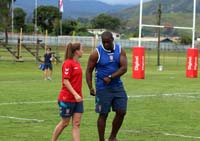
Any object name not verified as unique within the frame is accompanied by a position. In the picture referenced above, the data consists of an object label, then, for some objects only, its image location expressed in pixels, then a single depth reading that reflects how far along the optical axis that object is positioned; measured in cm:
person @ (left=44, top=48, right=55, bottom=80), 3241
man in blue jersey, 1119
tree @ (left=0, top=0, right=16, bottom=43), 8112
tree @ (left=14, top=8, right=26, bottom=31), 12086
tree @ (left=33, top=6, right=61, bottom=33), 11975
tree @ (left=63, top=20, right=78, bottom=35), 11781
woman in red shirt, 1039
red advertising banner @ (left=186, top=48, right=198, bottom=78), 3519
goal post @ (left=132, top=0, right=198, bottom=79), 3334
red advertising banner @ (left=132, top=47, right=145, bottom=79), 3328
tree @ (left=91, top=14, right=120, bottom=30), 14809
